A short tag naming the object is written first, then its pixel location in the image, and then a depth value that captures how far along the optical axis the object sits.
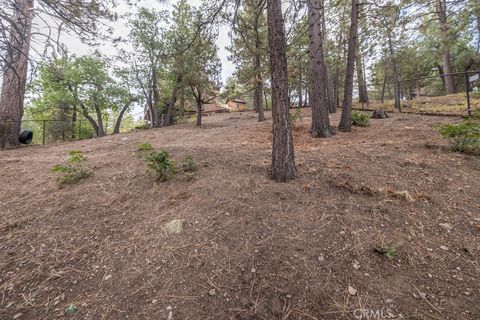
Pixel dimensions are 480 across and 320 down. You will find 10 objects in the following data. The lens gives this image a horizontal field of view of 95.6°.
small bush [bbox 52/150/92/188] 3.20
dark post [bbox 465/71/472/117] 5.25
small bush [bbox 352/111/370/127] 6.22
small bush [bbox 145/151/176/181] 2.97
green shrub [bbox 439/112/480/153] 2.99
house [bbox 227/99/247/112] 27.75
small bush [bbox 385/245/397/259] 1.74
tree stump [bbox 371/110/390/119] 7.55
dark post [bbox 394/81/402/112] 8.58
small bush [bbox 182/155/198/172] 3.38
